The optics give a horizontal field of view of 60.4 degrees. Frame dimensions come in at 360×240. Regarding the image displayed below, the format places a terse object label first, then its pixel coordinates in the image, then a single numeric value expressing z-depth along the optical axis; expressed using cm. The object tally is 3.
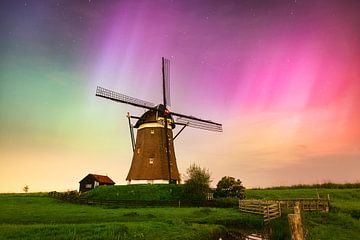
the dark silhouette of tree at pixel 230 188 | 4388
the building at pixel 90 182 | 6250
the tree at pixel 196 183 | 4387
